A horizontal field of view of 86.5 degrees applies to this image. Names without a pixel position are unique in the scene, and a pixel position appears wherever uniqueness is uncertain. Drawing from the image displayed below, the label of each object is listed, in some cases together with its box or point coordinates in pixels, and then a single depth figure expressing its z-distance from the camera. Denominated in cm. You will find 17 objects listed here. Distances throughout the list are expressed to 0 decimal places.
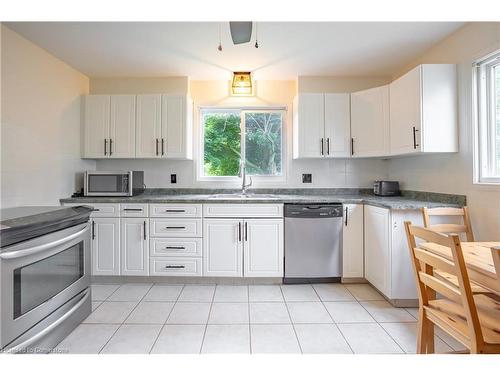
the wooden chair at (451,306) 105
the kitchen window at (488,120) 198
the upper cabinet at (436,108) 222
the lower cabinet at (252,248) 271
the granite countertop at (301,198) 226
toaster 296
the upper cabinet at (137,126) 305
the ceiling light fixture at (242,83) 285
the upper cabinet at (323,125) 305
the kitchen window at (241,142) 338
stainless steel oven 132
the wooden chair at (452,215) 192
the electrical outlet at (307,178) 331
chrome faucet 318
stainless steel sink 295
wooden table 102
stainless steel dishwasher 269
